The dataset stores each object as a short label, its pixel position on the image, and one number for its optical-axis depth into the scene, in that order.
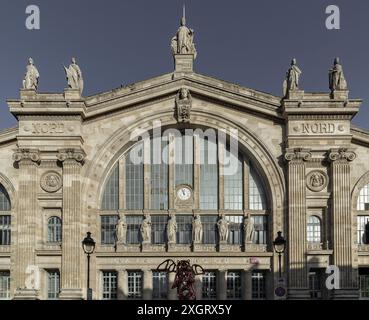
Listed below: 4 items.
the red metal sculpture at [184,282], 35.53
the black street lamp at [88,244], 33.97
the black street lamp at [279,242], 32.91
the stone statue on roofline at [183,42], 47.06
